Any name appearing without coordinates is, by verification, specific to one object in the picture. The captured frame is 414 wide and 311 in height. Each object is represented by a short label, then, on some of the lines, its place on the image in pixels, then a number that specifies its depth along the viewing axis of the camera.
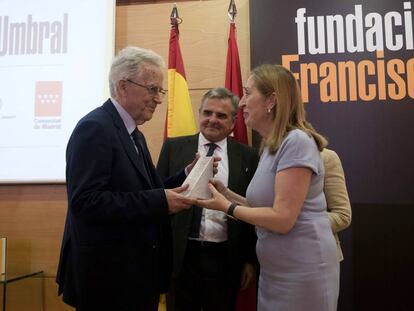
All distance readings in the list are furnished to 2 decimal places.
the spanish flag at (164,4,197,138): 2.76
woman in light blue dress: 1.44
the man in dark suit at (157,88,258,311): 2.09
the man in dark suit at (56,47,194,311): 1.38
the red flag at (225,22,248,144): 2.72
